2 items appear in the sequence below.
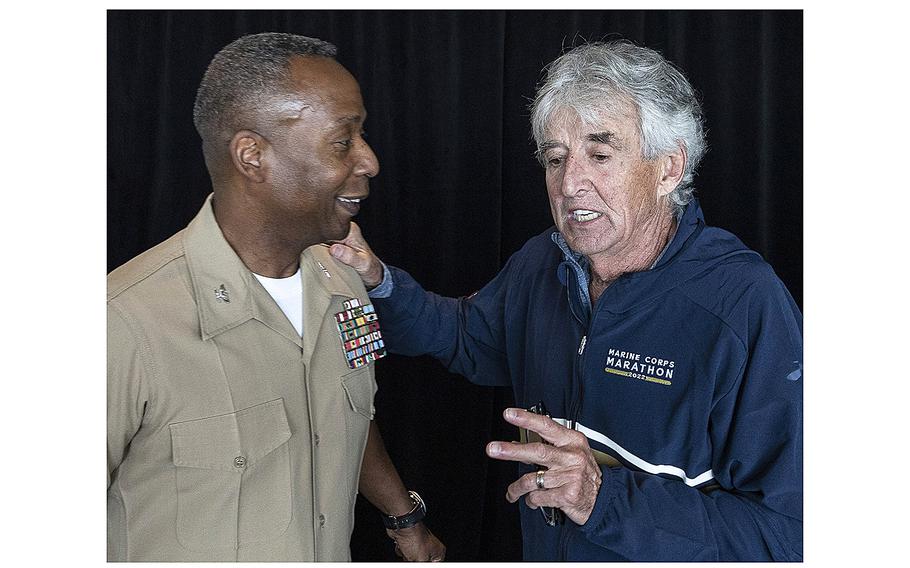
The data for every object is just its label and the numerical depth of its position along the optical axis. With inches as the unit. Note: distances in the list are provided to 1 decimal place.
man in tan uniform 58.5
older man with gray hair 61.7
